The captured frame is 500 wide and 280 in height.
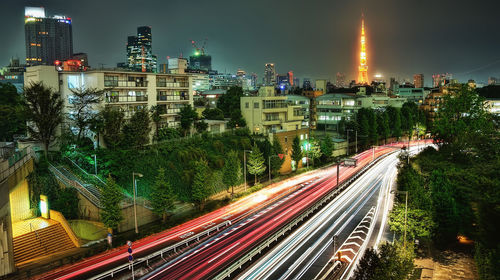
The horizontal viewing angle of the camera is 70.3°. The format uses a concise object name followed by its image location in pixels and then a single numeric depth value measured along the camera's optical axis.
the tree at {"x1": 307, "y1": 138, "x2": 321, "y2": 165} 51.16
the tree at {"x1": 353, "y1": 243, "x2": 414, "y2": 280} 15.30
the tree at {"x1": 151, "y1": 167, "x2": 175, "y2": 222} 26.78
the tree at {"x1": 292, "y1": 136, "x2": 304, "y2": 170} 48.09
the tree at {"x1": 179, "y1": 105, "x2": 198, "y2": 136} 43.87
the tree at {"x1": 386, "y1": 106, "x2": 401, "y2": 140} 70.94
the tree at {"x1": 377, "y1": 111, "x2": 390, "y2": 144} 67.06
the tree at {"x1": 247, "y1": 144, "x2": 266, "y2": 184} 39.09
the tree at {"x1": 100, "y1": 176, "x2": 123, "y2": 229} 23.62
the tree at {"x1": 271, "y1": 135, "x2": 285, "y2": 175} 42.72
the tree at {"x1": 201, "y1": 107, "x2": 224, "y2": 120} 56.19
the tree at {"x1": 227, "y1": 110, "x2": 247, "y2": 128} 51.88
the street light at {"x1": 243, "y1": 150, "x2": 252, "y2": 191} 38.66
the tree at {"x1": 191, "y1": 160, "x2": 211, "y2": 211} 30.19
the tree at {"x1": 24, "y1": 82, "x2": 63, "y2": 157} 30.41
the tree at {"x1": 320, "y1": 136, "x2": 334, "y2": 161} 53.47
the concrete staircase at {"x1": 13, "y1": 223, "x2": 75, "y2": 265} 21.12
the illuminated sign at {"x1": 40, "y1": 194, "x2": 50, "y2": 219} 24.61
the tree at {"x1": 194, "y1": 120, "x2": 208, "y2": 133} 45.78
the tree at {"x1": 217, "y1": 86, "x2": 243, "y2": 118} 61.77
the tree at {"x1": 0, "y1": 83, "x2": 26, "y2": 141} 36.08
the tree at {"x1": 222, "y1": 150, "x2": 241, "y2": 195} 35.19
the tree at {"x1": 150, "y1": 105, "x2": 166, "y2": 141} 40.28
